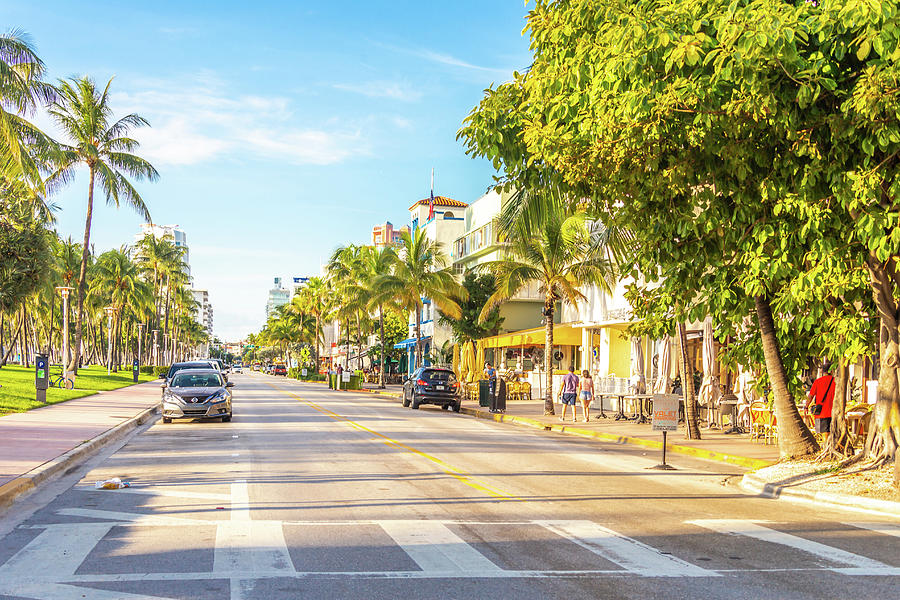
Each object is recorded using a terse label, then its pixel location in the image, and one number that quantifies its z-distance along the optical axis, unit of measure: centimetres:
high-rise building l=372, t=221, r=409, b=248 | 11350
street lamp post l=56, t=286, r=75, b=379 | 4101
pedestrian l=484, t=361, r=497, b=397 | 3312
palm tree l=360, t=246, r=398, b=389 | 5158
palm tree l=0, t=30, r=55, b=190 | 2166
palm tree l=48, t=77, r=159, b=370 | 3878
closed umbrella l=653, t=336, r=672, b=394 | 2544
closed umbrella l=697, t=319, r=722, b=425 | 2373
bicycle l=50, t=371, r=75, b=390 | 3801
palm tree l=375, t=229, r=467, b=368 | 5053
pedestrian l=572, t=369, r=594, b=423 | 2717
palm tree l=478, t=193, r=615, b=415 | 2867
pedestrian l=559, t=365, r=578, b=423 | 2734
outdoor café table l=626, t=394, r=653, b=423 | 2552
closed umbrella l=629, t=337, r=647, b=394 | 2798
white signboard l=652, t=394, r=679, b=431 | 1577
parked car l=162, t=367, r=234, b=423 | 2323
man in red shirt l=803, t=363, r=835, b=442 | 1507
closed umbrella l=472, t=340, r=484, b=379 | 4481
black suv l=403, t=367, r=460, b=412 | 3509
